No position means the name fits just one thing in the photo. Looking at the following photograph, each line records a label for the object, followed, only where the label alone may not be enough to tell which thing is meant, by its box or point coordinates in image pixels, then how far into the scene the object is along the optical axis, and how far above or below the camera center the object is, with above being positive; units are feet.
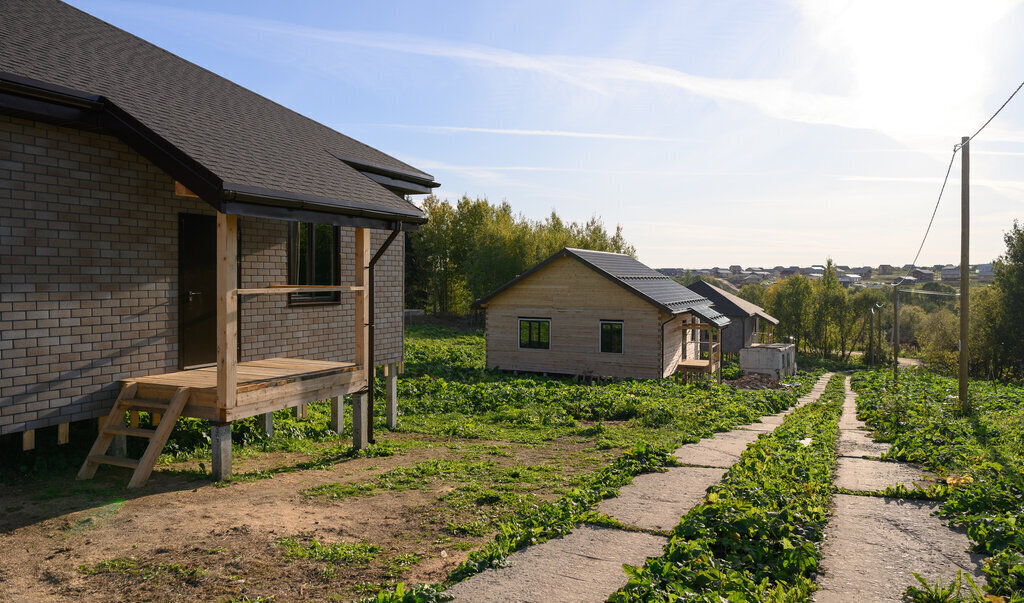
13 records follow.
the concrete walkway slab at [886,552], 16.81 -7.15
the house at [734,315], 134.92 -0.61
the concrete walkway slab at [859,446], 34.42 -7.68
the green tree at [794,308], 179.11 +1.18
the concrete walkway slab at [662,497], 22.24 -7.19
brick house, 23.80 +2.99
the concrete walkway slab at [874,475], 26.84 -7.27
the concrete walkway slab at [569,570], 16.26 -7.16
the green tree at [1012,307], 144.87 +1.28
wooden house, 79.41 -1.27
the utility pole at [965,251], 50.38 +4.95
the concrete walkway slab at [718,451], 31.53 -7.44
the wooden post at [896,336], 84.85 -3.18
